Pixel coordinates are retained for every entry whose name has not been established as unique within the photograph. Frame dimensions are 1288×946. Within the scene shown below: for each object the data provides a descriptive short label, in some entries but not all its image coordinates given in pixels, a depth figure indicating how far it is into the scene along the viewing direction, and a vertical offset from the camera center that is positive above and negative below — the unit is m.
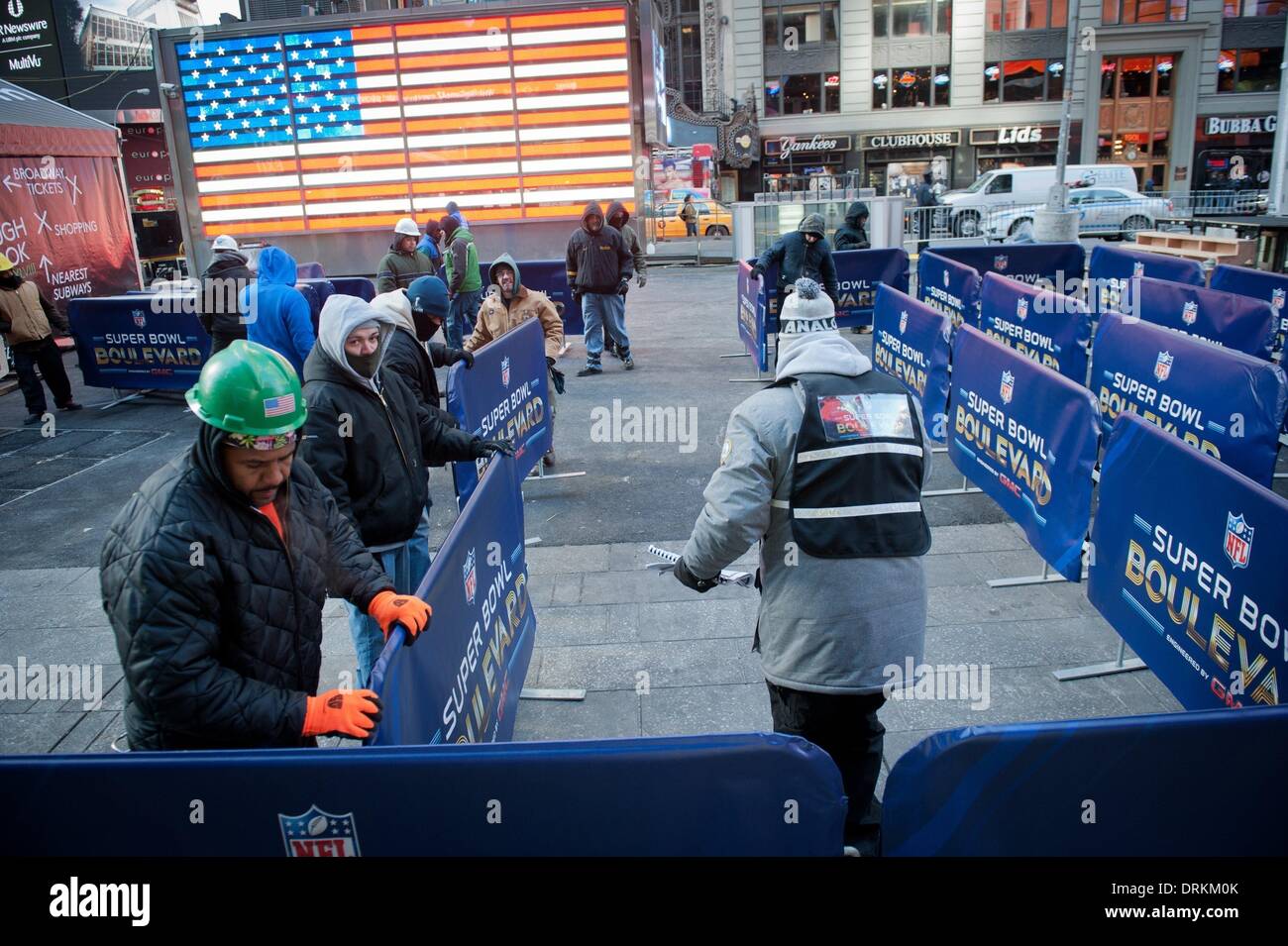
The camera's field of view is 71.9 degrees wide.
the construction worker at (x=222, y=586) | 2.34 -0.88
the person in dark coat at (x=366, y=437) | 3.86 -0.84
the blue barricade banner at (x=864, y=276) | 12.53 -0.74
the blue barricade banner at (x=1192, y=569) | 3.34 -1.49
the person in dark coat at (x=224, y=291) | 8.41 -0.38
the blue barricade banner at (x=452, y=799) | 2.09 -1.29
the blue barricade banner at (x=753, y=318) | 11.30 -1.19
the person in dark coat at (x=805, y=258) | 10.44 -0.37
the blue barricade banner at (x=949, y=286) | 10.88 -0.83
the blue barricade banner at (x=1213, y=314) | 6.94 -0.88
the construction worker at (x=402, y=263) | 11.32 -0.24
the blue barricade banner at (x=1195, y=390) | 5.04 -1.14
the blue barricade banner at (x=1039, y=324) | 8.05 -1.03
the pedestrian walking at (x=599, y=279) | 11.84 -0.58
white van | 28.30 +0.96
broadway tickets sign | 13.45 +0.49
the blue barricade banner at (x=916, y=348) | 7.53 -1.14
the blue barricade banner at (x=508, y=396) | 5.74 -1.10
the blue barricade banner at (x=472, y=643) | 2.57 -1.35
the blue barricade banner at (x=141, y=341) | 11.67 -1.10
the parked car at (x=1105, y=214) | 26.39 -0.03
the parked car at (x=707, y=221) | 31.70 +0.30
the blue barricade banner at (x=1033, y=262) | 12.22 -0.61
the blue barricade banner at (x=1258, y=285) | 8.19 -0.74
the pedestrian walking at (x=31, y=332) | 10.20 -0.82
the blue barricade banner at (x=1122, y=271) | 9.55 -0.70
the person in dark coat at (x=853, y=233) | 13.69 -0.15
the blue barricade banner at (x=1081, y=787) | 2.12 -1.35
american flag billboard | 18.33 +2.53
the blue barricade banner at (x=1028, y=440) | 4.98 -1.39
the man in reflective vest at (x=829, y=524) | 2.88 -0.95
